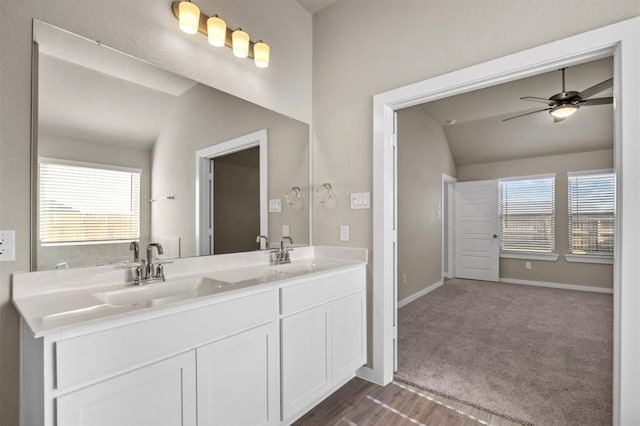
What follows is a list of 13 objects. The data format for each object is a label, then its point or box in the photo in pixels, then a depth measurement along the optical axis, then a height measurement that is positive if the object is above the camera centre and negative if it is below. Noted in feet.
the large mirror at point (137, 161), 4.49 +0.93
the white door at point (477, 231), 19.92 -1.19
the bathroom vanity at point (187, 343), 3.20 -1.73
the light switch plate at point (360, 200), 7.54 +0.30
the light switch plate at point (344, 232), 7.96 -0.52
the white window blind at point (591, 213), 16.94 -0.02
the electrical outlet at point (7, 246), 4.00 -0.44
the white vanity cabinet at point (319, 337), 5.50 -2.49
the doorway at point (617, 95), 4.56 +2.16
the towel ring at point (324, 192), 8.31 +0.53
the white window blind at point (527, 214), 18.66 -0.09
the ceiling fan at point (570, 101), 9.97 +3.75
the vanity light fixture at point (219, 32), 5.52 +3.53
